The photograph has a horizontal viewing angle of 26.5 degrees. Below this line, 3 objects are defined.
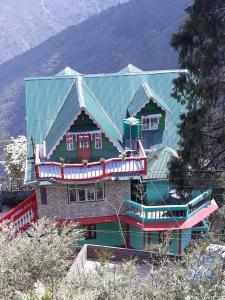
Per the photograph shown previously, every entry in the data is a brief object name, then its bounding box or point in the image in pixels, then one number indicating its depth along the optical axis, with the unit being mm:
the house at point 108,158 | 24016
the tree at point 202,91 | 19609
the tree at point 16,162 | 33312
